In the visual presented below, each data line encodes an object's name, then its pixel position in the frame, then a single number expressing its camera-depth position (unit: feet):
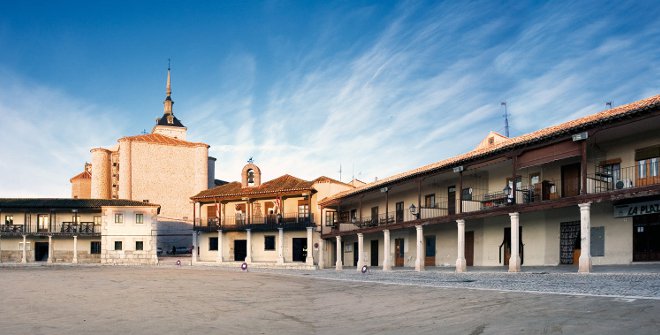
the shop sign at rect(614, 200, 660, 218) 69.46
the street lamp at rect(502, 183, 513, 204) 81.46
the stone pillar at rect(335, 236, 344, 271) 132.57
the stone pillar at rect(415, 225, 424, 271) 101.19
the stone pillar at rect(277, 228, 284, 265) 151.71
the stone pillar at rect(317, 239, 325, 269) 147.13
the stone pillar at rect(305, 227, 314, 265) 150.51
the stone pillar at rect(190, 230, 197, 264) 163.45
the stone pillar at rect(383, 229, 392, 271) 111.45
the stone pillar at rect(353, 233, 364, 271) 121.90
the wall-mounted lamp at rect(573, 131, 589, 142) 69.41
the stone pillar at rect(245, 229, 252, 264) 157.58
